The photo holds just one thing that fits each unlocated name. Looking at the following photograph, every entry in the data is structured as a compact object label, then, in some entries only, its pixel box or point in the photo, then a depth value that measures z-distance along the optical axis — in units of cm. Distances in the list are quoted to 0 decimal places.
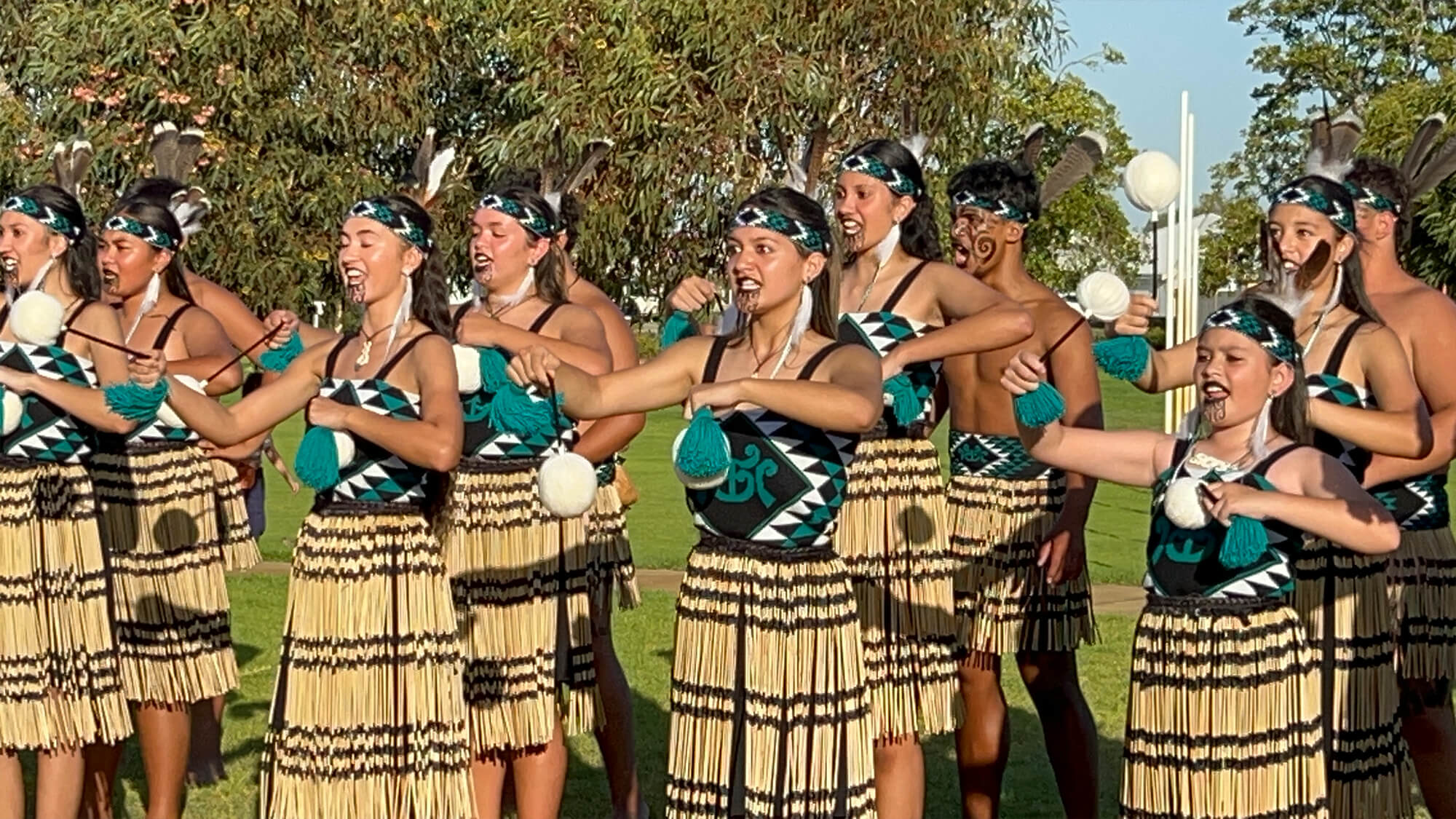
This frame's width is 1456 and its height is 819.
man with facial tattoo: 1158
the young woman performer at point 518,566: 1146
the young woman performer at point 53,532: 1078
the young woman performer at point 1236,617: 855
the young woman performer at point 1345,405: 997
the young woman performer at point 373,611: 966
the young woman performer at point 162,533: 1208
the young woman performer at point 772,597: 890
